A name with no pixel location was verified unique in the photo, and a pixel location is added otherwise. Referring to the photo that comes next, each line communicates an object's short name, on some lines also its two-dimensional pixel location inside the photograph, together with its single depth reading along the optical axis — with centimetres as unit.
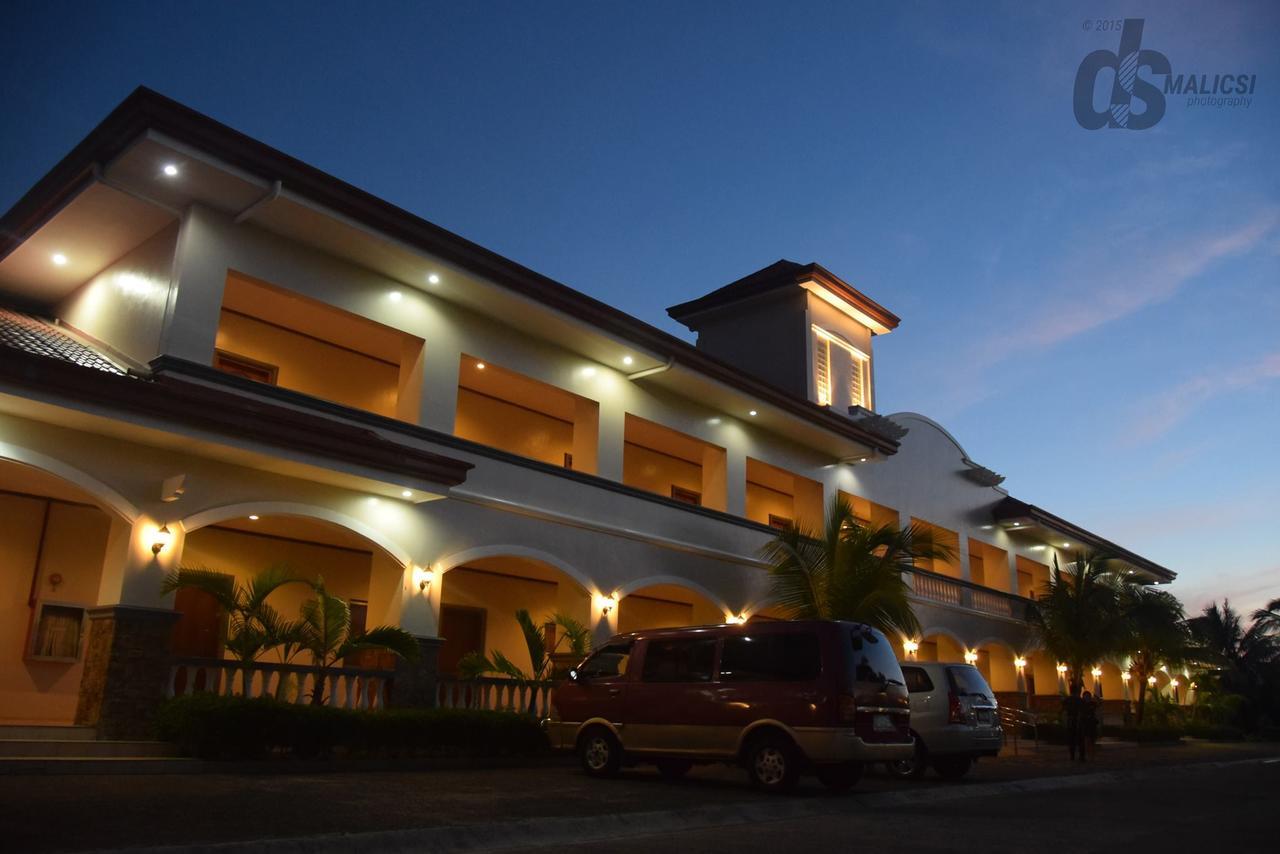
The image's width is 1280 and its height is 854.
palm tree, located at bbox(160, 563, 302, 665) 1250
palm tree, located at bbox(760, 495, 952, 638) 2045
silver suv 1590
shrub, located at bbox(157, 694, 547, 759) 1162
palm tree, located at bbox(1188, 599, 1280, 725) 5288
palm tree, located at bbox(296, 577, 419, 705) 1338
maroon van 1178
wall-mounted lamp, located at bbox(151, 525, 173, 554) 1262
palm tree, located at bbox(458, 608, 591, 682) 1584
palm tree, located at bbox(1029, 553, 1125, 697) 3183
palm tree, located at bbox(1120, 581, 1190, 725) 3334
